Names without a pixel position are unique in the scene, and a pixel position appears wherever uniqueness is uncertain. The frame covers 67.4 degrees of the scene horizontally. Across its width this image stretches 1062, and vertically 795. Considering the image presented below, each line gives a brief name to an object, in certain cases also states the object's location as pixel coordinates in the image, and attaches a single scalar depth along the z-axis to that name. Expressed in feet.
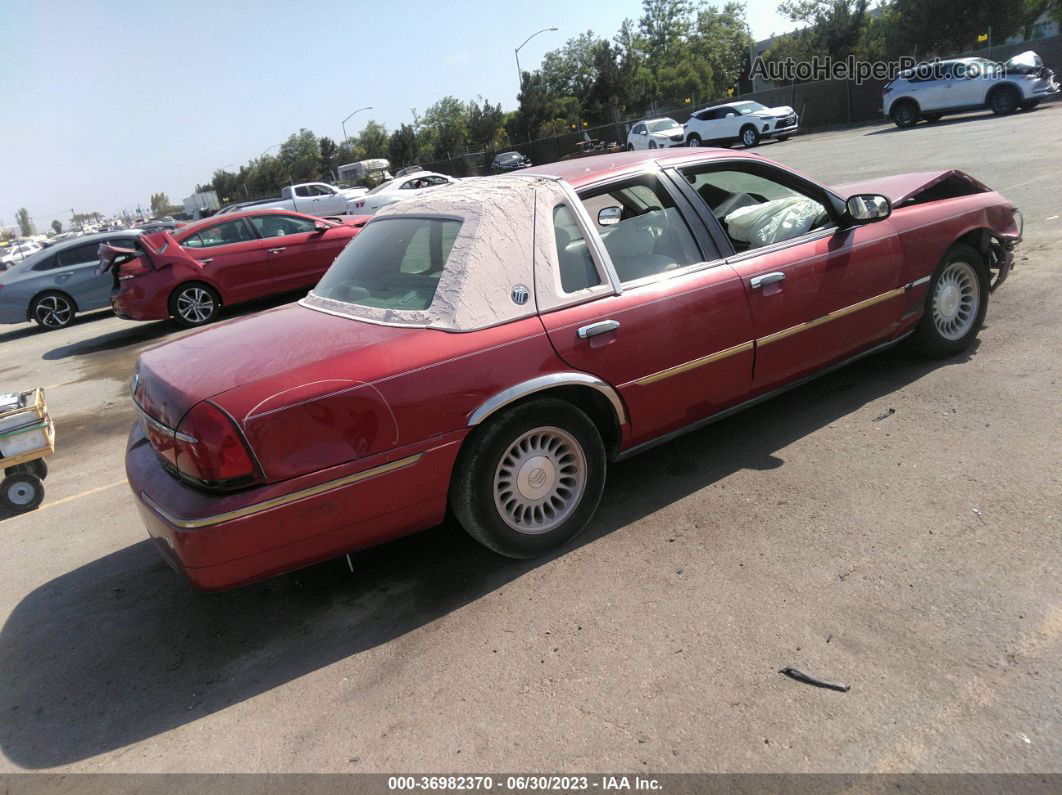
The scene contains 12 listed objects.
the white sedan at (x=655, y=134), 106.93
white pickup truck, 93.76
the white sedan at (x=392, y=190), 75.59
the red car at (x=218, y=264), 36.42
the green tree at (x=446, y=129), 203.92
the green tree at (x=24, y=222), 497.95
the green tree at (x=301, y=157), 270.05
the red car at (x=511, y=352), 9.82
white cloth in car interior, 14.34
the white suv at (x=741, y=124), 99.25
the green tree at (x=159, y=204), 462.60
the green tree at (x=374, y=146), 253.16
